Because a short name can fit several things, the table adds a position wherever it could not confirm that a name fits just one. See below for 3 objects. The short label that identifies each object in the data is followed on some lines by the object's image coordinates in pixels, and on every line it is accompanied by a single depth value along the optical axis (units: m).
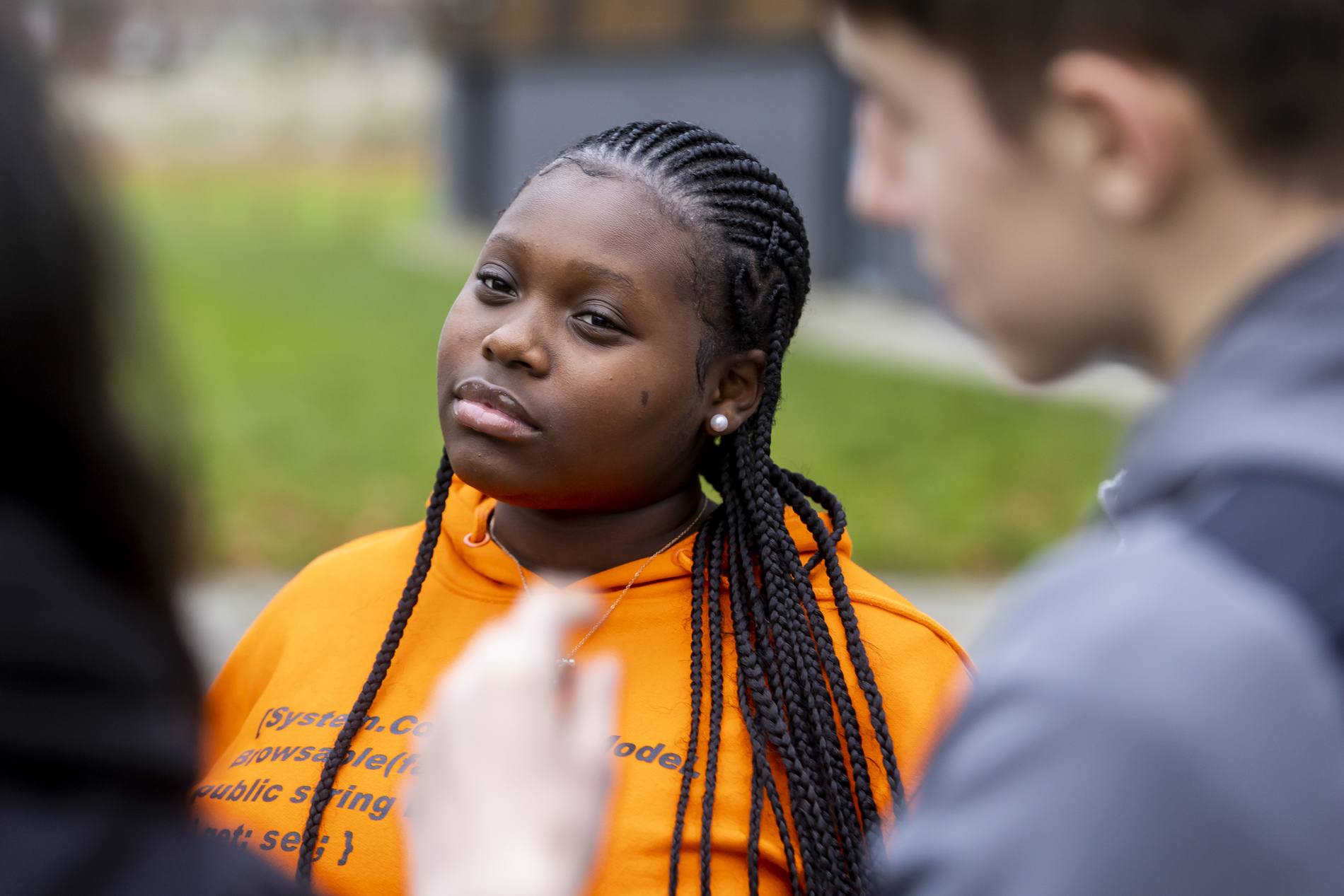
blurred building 14.81
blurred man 1.00
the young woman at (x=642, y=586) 2.08
